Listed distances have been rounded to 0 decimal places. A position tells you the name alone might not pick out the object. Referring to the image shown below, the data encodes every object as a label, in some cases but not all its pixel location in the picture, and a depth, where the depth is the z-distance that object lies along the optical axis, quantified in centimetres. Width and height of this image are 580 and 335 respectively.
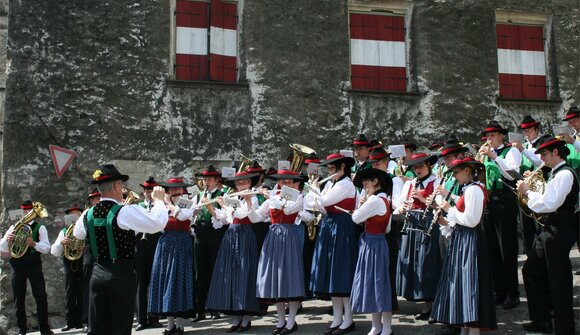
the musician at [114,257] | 668
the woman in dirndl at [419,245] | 846
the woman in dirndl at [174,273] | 896
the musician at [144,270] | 999
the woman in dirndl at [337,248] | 824
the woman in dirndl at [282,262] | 853
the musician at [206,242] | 1025
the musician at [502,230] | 865
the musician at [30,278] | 1128
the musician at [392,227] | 793
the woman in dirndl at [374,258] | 773
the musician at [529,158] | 898
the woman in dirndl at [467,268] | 713
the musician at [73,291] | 1162
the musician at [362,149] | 935
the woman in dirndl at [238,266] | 888
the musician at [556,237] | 711
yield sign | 1305
